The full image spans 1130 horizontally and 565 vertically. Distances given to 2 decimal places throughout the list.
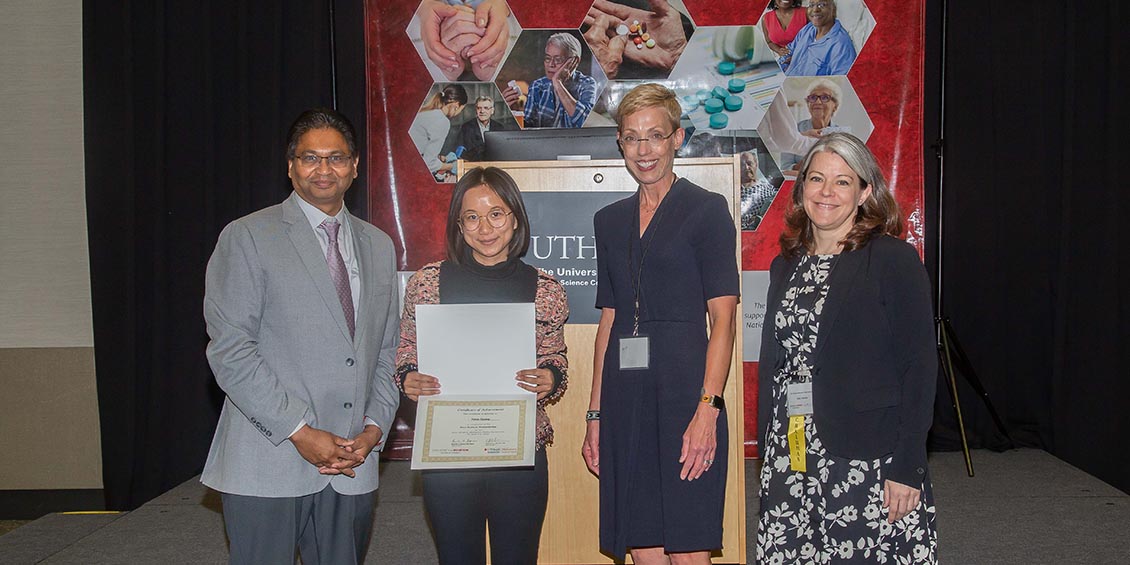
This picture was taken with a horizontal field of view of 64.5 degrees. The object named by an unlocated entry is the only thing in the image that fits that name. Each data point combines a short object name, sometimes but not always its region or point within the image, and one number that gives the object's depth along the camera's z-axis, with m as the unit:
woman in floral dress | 2.06
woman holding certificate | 2.21
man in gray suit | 2.06
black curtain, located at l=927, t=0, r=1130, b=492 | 4.80
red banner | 5.06
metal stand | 4.73
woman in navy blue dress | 2.23
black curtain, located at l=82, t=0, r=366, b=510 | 4.58
